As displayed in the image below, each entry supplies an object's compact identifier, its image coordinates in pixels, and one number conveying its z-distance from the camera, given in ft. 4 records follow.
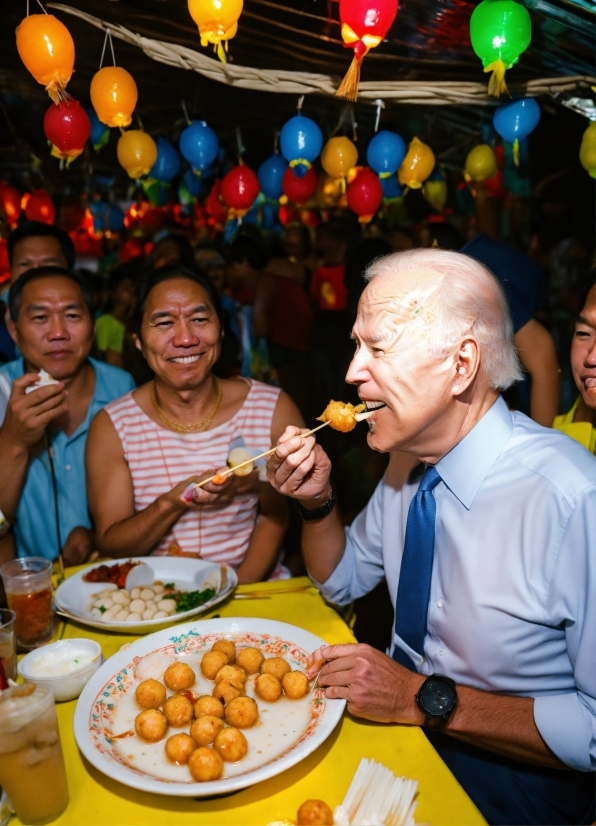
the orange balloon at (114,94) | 9.71
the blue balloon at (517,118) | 11.53
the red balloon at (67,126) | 10.13
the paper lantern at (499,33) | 8.39
